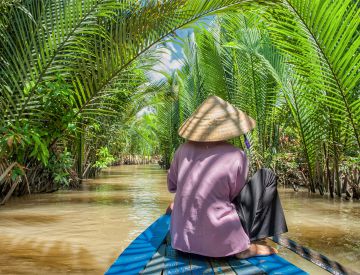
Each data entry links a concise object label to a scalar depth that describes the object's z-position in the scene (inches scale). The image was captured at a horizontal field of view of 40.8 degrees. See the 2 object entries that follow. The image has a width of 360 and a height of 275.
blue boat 93.2
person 103.0
